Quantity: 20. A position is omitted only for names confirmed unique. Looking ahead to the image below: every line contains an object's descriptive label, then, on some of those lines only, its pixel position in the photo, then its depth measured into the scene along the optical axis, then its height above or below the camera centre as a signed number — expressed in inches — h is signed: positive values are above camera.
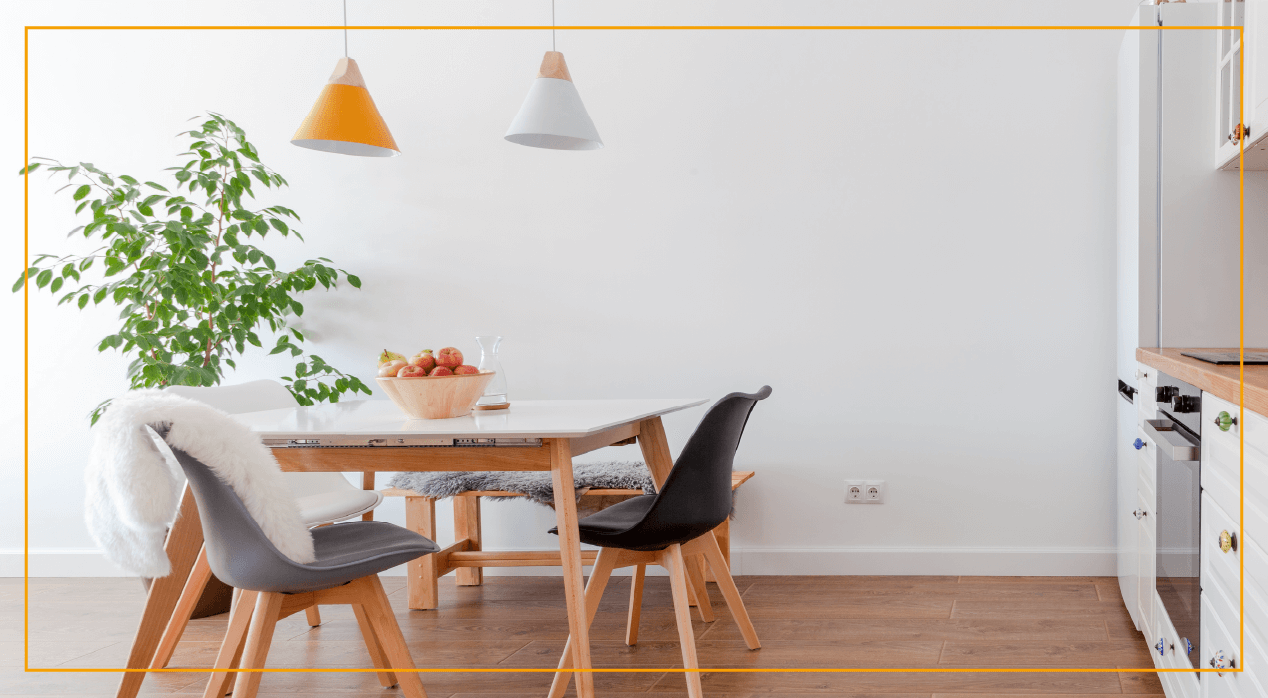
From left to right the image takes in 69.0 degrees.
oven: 66.2 -12.2
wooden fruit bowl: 83.8 -4.6
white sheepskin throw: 63.4 -9.3
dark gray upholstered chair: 65.2 -17.1
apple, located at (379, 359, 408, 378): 84.7 -2.3
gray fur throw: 116.3 -17.7
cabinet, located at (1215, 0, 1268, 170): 79.4 +24.4
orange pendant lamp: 93.0 +23.2
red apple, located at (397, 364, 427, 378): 83.5 -2.6
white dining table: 73.0 -8.9
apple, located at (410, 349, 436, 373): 84.7 -1.6
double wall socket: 126.9 -20.1
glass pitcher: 92.4 -2.5
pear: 88.6 -1.3
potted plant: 115.8 +8.1
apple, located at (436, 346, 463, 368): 85.7 -1.3
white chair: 87.3 -17.6
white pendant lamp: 93.1 +23.8
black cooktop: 67.3 -0.8
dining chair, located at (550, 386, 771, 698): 79.7 -15.9
